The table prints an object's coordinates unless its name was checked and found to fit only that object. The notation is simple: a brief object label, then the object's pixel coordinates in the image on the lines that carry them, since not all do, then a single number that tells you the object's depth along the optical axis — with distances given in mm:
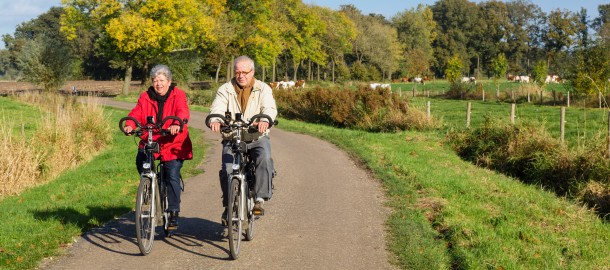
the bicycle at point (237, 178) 6609
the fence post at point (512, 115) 18828
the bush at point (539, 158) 13258
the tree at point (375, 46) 96062
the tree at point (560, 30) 112812
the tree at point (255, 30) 55219
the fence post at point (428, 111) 23806
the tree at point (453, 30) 121081
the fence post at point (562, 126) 16455
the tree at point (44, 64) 43125
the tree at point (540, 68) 66375
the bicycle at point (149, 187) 6695
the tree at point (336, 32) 80688
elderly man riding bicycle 6938
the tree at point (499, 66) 88312
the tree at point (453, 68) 83912
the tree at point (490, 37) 120562
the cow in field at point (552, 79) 87375
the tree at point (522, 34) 120562
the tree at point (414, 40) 108412
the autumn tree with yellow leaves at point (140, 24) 42219
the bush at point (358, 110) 24250
